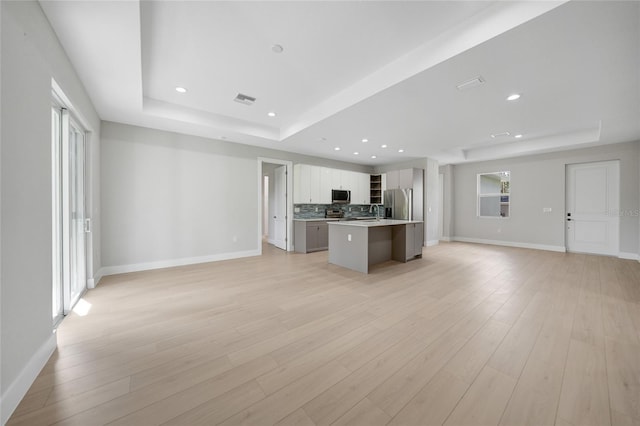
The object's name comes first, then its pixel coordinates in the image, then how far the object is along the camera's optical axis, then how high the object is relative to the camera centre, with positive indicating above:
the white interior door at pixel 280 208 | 6.57 +0.11
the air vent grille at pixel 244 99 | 3.75 +1.84
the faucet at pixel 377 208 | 7.84 +0.14
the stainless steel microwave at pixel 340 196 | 7.21 +0.50
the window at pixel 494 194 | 7.20 +0.56
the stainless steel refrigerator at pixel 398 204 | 7.20 +0.26
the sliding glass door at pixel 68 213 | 2.44 -0.02
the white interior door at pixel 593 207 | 5.55 +0.13
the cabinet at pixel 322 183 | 6.54 +0.86
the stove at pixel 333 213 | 7.22 -0.03
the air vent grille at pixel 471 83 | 2.81 +1.59
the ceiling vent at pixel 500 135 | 5.21 +1.75
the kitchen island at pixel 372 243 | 4.31 -0.63
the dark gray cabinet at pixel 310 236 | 6.24 -0.65
